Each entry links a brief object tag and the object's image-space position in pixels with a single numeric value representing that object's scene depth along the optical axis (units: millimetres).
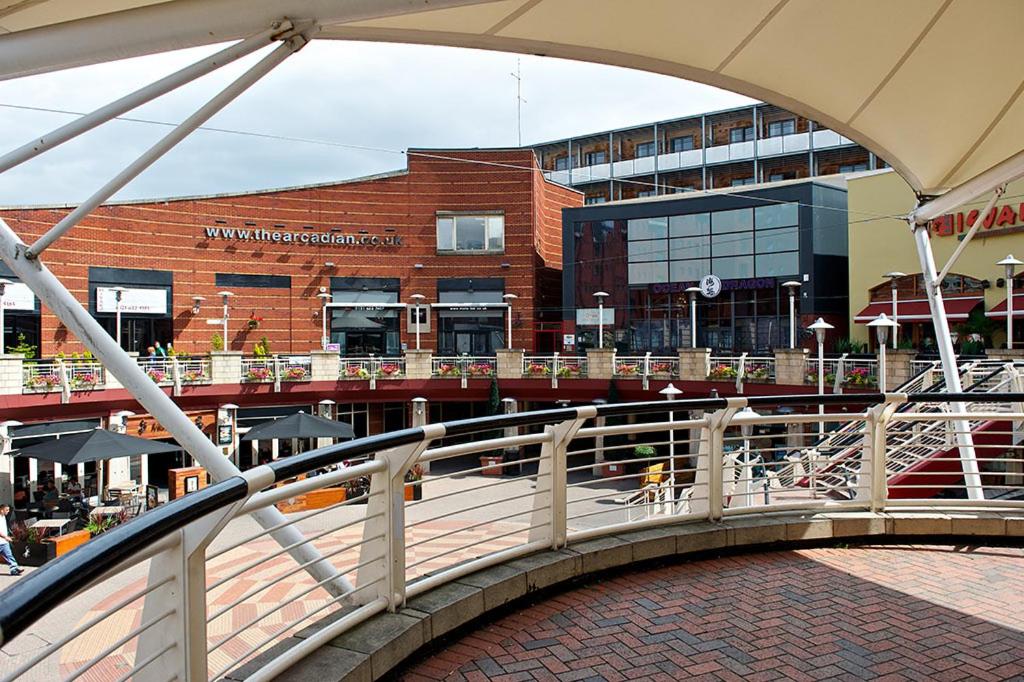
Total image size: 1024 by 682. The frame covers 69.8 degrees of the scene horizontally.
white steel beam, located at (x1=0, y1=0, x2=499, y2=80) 3291
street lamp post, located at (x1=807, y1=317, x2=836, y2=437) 18438
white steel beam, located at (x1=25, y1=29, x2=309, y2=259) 3518
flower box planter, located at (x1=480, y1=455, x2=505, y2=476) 25959
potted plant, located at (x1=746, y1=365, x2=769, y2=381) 23531
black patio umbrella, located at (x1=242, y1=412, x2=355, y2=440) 19016
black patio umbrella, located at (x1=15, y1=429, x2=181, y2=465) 15703
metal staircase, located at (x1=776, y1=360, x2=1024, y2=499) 11836
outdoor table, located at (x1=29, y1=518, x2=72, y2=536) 14602
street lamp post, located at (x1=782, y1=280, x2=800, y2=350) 24938
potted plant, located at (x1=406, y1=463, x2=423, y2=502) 17828
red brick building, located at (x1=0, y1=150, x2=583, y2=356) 30016
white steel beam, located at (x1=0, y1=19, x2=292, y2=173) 3391
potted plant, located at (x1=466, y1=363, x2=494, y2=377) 28375
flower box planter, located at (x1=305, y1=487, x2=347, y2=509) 17141
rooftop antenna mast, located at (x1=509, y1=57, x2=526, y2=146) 40812
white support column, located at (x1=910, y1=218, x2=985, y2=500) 8586
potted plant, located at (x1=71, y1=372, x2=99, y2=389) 22431
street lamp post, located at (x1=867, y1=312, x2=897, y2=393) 16312
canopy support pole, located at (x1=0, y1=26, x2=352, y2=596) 4168
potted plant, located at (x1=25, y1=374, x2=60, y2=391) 21562
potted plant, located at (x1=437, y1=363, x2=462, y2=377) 28578
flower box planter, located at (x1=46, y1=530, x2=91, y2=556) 13539
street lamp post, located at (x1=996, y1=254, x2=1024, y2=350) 18109
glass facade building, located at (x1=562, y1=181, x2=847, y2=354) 30281
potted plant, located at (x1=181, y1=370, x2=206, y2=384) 25109
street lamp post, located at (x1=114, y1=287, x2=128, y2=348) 24523
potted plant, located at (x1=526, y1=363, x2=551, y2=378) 28094
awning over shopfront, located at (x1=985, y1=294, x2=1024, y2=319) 23422
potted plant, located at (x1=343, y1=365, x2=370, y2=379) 27984
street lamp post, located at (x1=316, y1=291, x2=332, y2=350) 32531
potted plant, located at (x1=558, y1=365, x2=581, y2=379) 27562
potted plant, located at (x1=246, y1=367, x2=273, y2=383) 26438
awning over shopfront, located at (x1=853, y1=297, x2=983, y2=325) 25531
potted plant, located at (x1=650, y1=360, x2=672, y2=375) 25984
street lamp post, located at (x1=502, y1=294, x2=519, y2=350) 34156
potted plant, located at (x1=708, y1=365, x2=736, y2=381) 24094
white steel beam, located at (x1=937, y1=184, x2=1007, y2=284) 7541
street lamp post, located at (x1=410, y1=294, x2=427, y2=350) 32356
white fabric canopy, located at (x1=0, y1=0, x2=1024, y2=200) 3355
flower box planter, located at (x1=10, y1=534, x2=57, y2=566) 13616
